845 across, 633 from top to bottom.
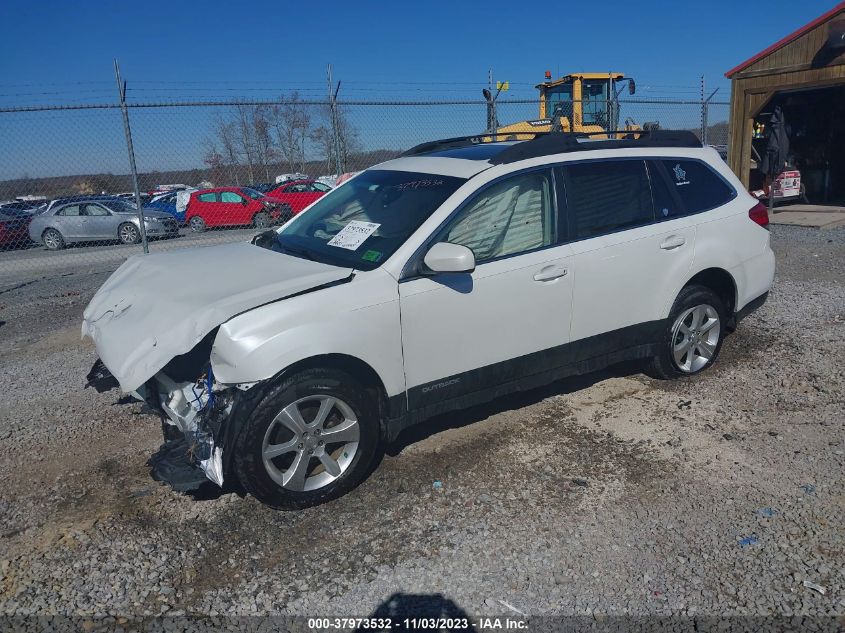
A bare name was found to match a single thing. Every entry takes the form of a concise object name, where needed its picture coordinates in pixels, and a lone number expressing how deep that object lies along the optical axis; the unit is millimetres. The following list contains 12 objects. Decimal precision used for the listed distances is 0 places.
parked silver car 18859
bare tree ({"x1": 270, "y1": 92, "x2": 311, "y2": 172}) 11695
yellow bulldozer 14453
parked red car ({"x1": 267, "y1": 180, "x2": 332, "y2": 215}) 21516
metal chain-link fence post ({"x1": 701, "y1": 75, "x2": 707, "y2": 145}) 14312
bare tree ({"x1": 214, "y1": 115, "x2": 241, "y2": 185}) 14462
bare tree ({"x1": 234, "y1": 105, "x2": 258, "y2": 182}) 14255
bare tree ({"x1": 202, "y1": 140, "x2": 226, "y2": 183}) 16167
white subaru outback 3205
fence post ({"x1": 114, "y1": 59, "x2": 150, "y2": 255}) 8234
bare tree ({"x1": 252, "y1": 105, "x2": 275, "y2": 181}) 12618
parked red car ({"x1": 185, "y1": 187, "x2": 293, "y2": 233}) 20219
